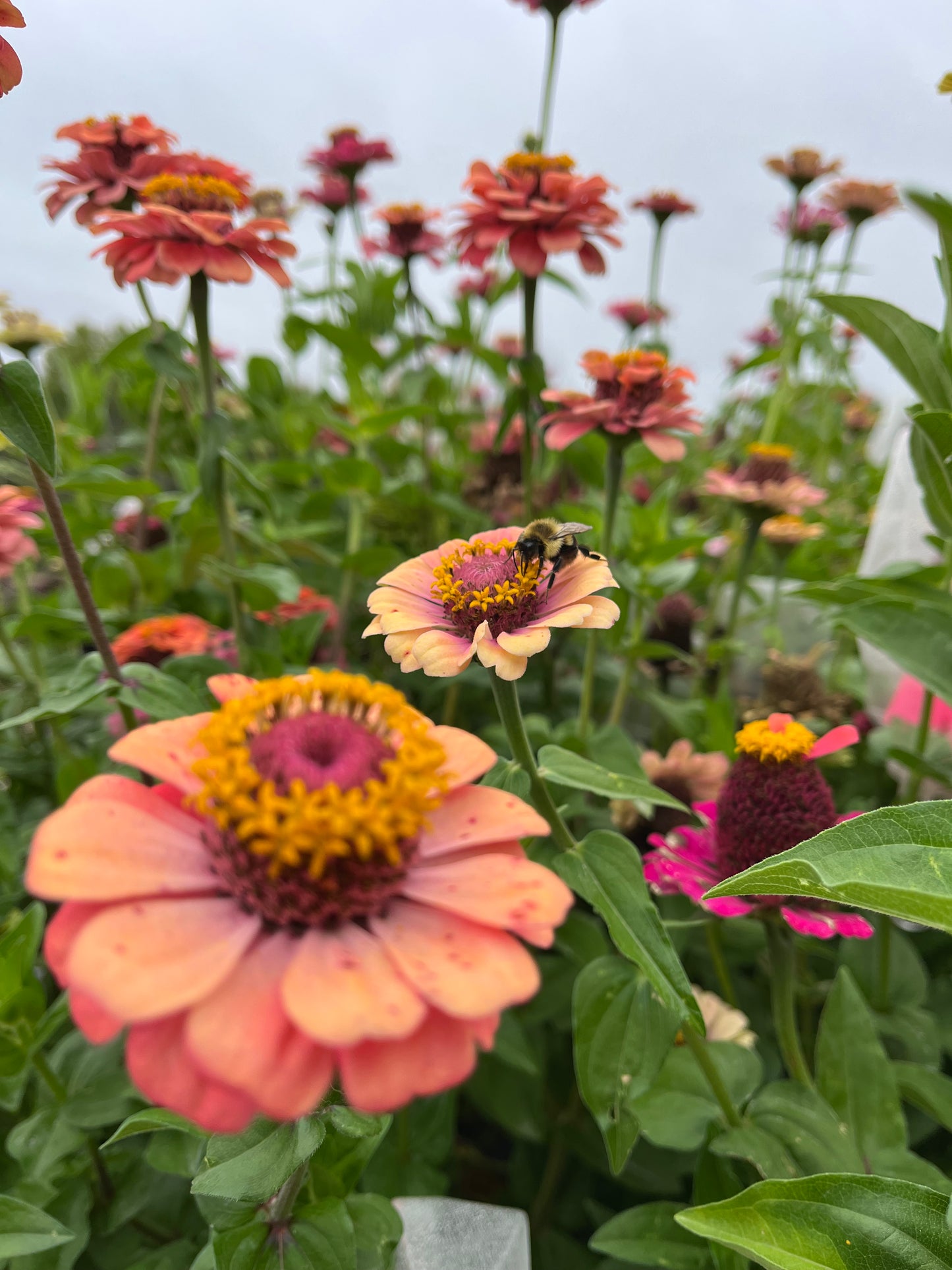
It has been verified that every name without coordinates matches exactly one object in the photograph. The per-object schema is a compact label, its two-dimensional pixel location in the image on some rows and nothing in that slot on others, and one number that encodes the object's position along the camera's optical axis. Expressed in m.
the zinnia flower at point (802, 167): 0.63
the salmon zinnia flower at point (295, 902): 0.14
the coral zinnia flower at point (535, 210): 0.39
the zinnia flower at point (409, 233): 0.55
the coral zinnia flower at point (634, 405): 0.36
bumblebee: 0.26
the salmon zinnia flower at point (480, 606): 0.23
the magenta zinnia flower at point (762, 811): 0.29
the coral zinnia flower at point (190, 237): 0.34
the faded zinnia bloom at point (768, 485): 0.49
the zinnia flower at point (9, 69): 0.26
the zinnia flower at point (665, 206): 0.62
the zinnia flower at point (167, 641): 0.42
